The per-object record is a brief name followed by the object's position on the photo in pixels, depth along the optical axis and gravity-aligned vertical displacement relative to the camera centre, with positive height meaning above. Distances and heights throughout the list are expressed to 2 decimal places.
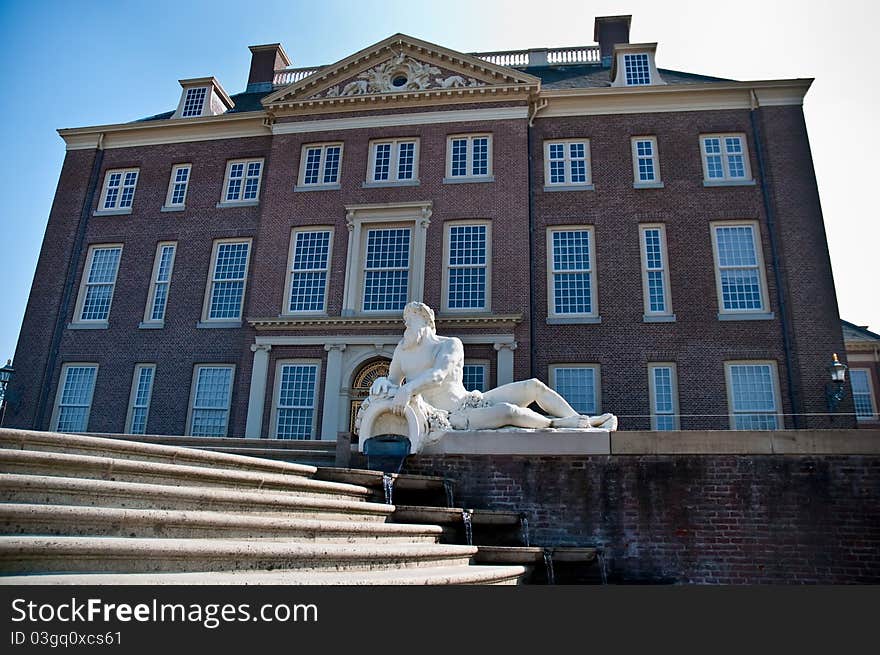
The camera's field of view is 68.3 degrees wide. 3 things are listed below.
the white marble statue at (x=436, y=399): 9.77 +1.49
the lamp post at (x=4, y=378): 20.39 +3.39
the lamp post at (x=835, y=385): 18.02 +3.46
